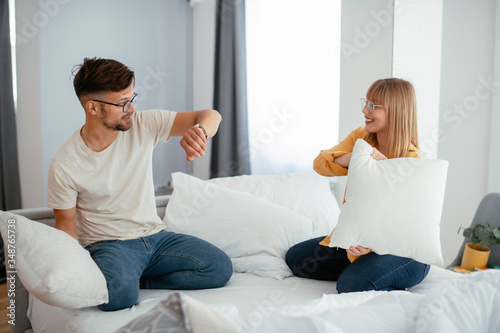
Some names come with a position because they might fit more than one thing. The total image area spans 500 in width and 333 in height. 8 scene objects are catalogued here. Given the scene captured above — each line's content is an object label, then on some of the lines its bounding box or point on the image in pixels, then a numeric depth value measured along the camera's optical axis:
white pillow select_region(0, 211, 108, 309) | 1.28
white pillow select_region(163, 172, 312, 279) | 1.93
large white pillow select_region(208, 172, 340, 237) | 2.19
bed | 0.63
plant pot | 1.94
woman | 1.54
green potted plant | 1.94
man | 1.61
